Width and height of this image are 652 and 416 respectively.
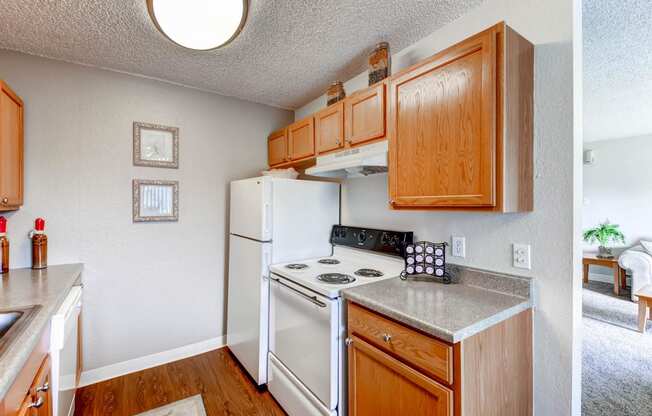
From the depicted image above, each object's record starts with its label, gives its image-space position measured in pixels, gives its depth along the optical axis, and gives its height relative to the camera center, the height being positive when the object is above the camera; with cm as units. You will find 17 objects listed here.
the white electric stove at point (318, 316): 150 -63
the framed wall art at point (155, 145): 230 +53
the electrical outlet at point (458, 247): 163 -22
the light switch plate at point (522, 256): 136 -23
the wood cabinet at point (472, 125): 119 +38
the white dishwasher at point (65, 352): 122 -70
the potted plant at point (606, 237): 447 -44
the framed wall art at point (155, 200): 230 +7
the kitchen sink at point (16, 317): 108 -43
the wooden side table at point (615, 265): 411 -83
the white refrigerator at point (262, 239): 210 -24
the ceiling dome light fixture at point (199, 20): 131 +91
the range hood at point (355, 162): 171 +30
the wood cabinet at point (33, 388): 78 -57
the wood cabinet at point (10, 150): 162 +36
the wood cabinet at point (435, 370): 102 -65
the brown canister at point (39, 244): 189 -24
